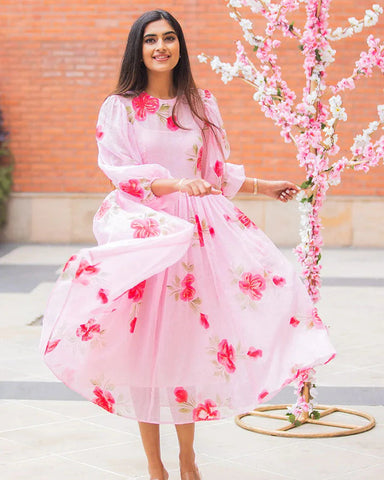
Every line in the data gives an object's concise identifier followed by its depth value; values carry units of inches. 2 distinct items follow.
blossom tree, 223.3
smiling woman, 172.5
